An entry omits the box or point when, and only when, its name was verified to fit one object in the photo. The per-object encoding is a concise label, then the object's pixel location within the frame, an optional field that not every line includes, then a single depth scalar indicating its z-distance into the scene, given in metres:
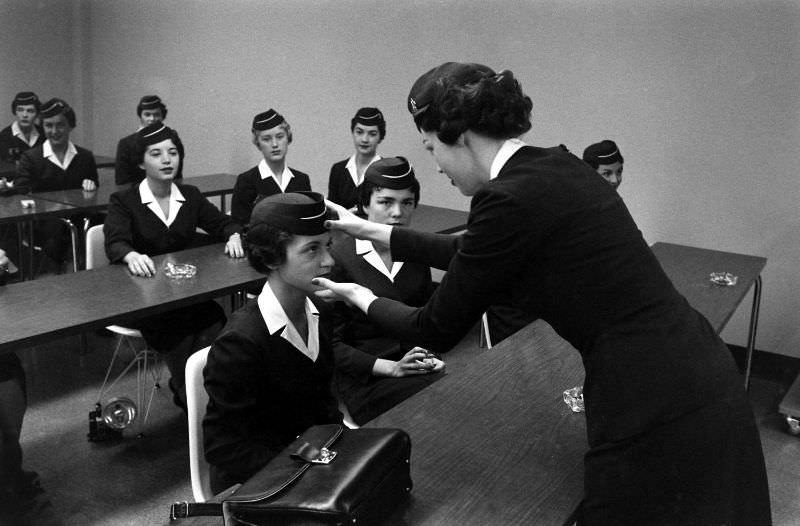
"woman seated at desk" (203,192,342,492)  1.92
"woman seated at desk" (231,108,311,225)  4.70
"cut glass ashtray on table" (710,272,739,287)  3.43
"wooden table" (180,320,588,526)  1.45
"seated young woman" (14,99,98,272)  5.45
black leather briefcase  1.26
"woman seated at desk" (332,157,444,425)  2.54
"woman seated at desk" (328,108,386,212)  5.11
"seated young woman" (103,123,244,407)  3.37
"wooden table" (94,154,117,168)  6.75
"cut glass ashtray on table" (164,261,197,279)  3.17
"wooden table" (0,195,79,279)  4.18
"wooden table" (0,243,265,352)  2.50
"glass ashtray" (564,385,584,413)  1.90
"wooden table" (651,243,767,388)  3.06
